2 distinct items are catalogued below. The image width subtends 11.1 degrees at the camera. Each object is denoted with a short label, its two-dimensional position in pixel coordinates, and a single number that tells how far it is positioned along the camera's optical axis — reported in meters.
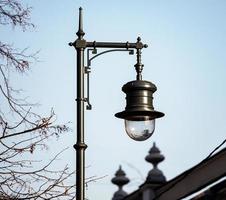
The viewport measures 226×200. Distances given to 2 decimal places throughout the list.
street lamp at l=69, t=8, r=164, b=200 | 13.14
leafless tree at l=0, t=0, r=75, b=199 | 15.70
